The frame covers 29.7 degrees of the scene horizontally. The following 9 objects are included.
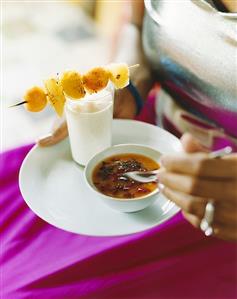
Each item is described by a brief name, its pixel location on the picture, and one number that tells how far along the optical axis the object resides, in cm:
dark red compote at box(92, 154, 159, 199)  68
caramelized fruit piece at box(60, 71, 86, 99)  67
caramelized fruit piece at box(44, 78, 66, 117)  68
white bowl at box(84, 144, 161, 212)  66
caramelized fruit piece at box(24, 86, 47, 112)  69
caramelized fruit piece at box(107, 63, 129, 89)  70
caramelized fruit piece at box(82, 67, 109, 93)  67
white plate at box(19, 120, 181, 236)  67
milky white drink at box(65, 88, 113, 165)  73
